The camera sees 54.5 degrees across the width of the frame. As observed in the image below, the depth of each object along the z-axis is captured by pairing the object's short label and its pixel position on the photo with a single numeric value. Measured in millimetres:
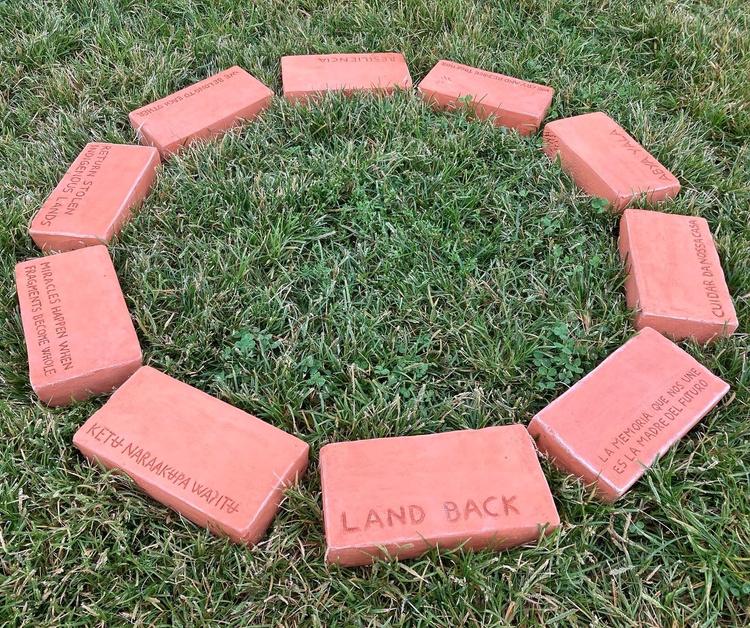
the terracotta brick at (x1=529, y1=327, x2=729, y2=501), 685
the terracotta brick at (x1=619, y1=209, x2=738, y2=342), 802
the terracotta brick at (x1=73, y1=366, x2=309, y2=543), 651
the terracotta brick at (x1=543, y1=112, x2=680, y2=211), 935
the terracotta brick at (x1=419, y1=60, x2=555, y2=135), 1040
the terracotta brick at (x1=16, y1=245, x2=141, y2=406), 736
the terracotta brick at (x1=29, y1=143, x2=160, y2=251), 869
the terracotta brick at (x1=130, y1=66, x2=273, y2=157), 993
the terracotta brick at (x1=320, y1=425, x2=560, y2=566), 631
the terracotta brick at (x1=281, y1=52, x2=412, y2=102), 1068
